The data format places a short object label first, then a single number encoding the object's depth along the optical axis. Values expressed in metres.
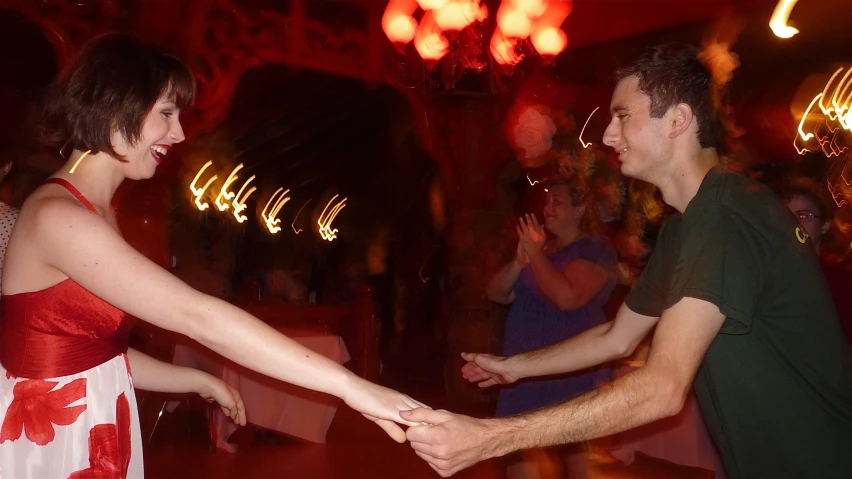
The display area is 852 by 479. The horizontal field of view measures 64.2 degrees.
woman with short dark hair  1.48
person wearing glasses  3.50
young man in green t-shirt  1.43
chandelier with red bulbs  4.59
